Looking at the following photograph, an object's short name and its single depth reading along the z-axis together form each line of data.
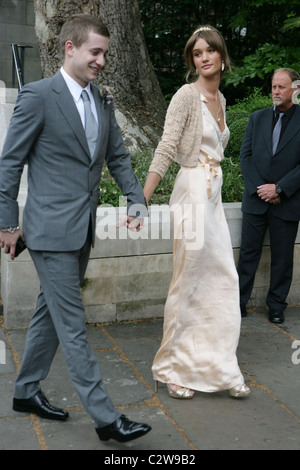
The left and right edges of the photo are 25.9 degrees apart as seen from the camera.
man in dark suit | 5.43
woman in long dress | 3.93
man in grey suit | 3.17
